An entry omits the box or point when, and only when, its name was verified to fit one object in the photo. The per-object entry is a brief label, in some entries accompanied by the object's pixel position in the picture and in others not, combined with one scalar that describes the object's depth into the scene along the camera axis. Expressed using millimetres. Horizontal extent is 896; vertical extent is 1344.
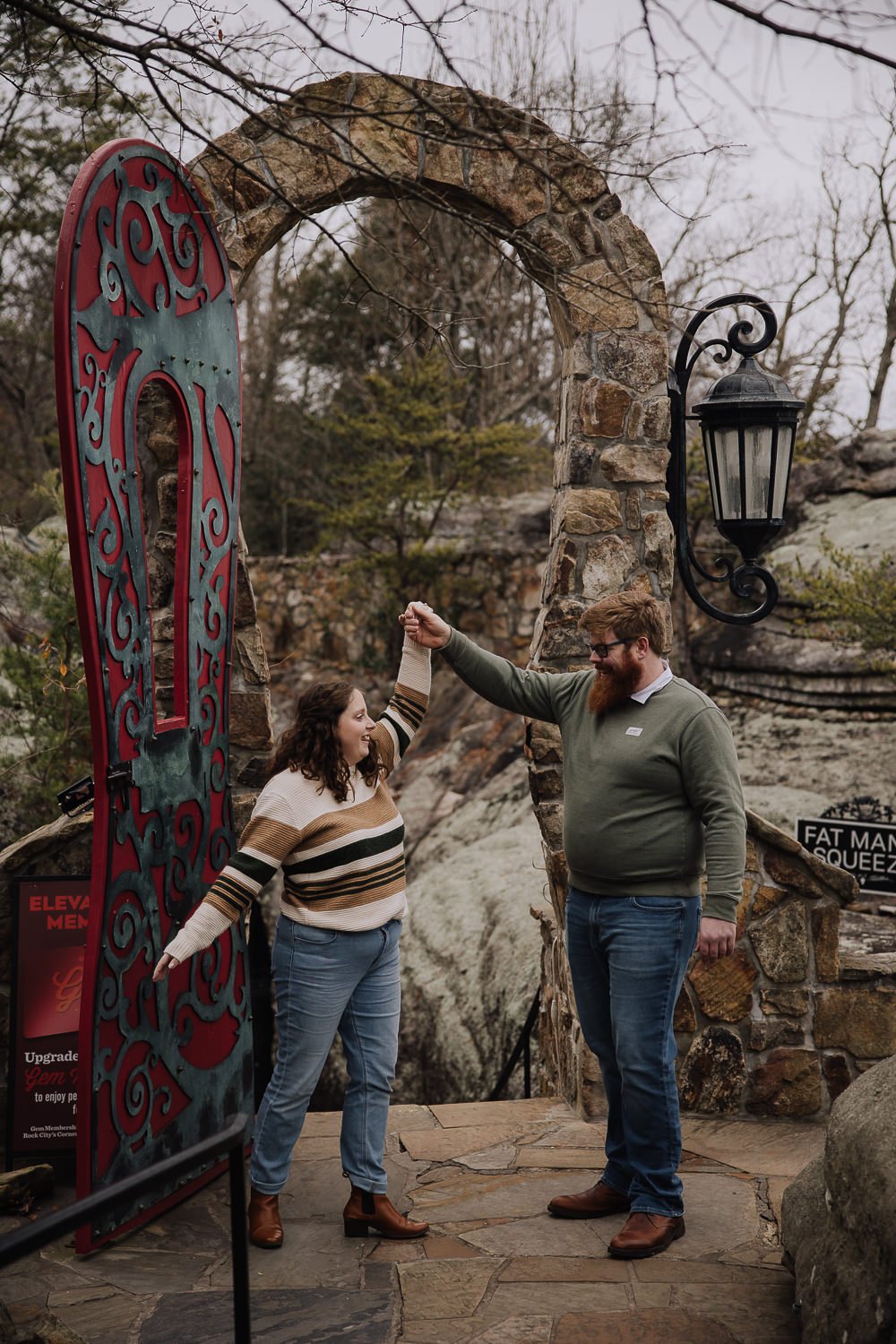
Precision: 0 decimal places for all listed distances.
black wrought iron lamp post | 4352
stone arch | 4277
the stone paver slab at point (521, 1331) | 2895
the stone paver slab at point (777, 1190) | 3719
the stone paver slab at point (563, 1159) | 4109
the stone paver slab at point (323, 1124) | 4493
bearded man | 3334
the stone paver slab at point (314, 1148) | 4234
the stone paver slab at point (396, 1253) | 3383
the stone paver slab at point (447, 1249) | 3389
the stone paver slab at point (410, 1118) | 4645
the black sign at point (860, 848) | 5363
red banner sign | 4023
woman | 3336
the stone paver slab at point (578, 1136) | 4340
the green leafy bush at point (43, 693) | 7477
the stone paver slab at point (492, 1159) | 4141
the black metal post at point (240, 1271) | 2432
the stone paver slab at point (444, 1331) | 2916
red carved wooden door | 3291
